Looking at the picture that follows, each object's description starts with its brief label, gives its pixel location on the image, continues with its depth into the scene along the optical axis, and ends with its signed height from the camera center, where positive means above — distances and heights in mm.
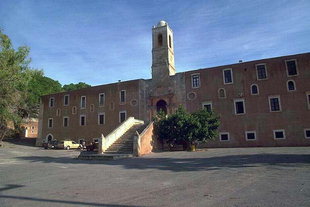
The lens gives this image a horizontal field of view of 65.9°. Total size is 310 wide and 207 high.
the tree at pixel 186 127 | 19812 +1357
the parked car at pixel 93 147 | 20962 -80
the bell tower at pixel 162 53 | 30922 +11970
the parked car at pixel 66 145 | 30000 +231
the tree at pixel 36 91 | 43188 +10585
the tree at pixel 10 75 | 19011 +5833
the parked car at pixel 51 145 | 30562 +306
